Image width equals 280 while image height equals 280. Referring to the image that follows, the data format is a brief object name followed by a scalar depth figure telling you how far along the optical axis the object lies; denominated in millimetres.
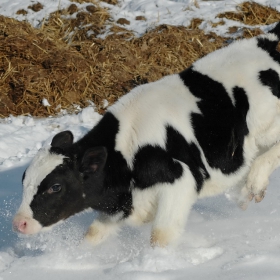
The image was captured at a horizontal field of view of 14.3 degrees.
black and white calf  8538
